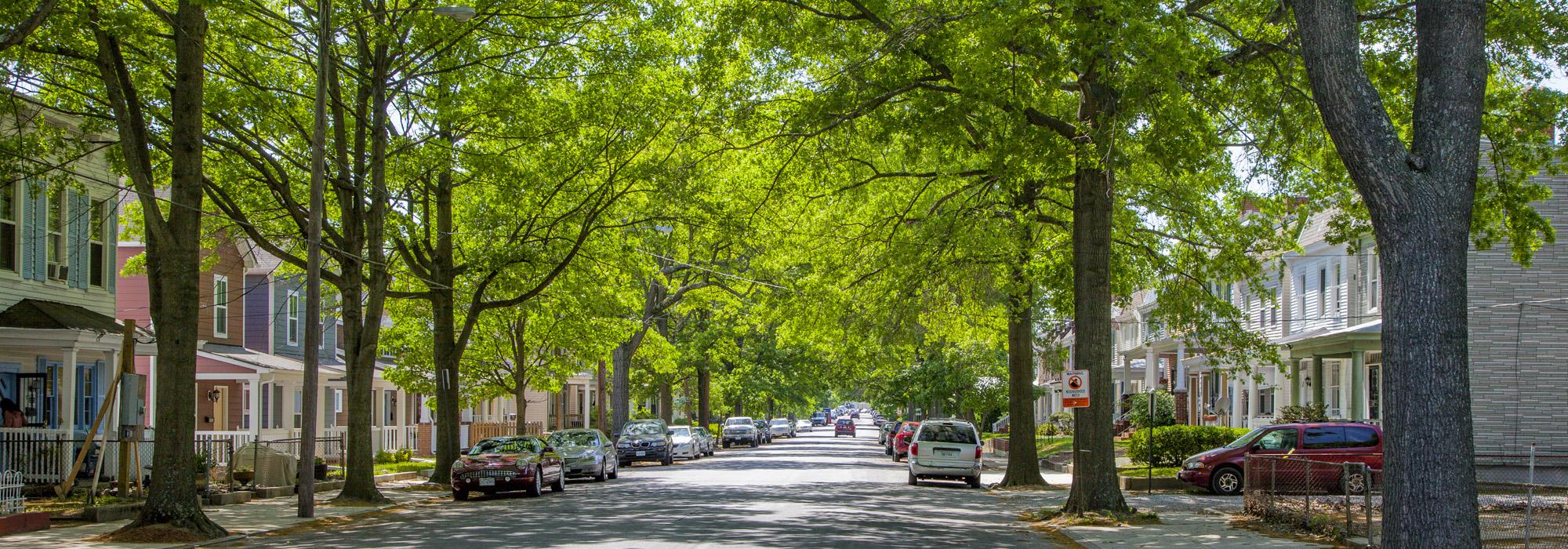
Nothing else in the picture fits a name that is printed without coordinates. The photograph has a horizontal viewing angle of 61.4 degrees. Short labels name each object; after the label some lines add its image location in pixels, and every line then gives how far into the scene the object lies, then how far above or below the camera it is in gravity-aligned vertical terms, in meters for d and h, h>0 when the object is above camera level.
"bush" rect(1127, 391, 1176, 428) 51.38 -2.72
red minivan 27.08 -2.23
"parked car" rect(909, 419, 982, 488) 30.84 -2.61
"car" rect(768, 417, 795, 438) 90.75 -5.72
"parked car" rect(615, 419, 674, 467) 43.69 -3.22
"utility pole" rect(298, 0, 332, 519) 19.95 +0.86
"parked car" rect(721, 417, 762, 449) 68.25 -4.53
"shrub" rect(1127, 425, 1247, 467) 33.06 -2.50
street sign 20.31 -0.73
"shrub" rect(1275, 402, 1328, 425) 35.47 -1.99
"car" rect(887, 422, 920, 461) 48.22 -3.59
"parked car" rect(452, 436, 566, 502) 25.48 -2.36
